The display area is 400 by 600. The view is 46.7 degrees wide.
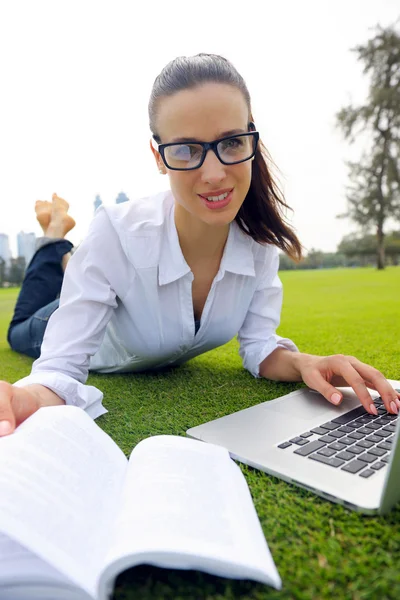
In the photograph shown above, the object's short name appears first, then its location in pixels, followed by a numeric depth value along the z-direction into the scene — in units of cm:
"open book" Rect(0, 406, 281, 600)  46
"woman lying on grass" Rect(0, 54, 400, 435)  103
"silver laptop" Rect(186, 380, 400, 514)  62
